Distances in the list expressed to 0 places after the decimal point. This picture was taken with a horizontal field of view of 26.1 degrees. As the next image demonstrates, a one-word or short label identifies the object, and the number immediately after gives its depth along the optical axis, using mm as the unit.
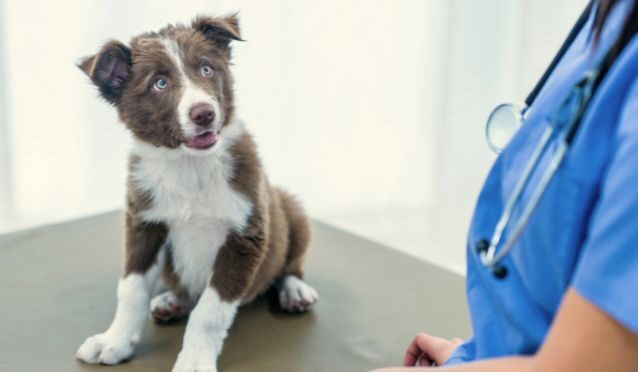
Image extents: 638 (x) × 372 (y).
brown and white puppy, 1191
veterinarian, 831
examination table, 1198
